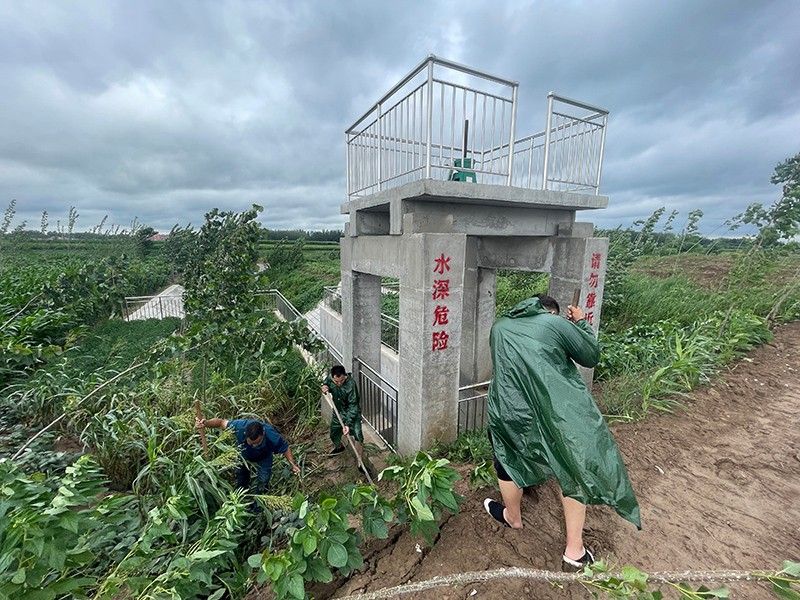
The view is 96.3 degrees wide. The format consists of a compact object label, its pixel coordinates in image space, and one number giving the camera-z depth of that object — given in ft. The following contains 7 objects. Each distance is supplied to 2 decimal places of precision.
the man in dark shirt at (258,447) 12.96
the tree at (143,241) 72.02
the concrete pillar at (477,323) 21.99
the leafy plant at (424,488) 6.73
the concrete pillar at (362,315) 19.11
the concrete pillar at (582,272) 16.81
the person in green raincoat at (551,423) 7.25
